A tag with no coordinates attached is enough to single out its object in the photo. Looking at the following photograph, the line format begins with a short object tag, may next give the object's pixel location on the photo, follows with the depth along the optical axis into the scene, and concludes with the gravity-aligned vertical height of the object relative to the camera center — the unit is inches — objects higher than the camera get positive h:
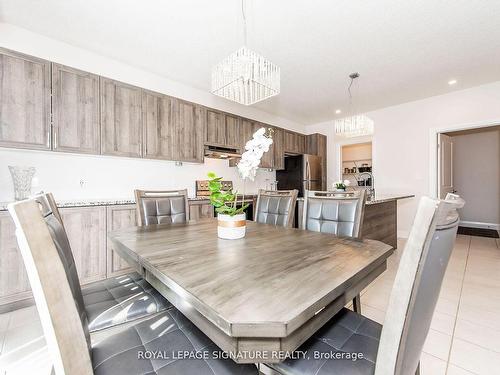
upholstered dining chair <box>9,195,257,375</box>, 19.9 -16.3
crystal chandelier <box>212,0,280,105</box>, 72.0 +37.6
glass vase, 88.1 +2.4
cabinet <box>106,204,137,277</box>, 95.6 -16.0
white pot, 54.5 -9.7
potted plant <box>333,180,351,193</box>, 127.0 -0.4
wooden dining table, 22.4 -12.7
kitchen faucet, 129.6 -4.7
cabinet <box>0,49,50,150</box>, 81.8 +31.8
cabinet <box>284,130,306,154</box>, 197.2 +38.7
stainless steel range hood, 142.3 +21.4
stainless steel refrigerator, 194.7 +10.2
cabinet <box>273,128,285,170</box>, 185.9 +29.6
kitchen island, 110.6 -18.9
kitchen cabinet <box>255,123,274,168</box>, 176.4 +21.4
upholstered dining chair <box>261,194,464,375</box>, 21.8 -12.2
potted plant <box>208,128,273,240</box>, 52.7 -2.5
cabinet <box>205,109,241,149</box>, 143.5 +37.0
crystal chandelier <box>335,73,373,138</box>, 135.0 +36.3
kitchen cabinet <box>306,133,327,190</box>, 216.5 +37.0
